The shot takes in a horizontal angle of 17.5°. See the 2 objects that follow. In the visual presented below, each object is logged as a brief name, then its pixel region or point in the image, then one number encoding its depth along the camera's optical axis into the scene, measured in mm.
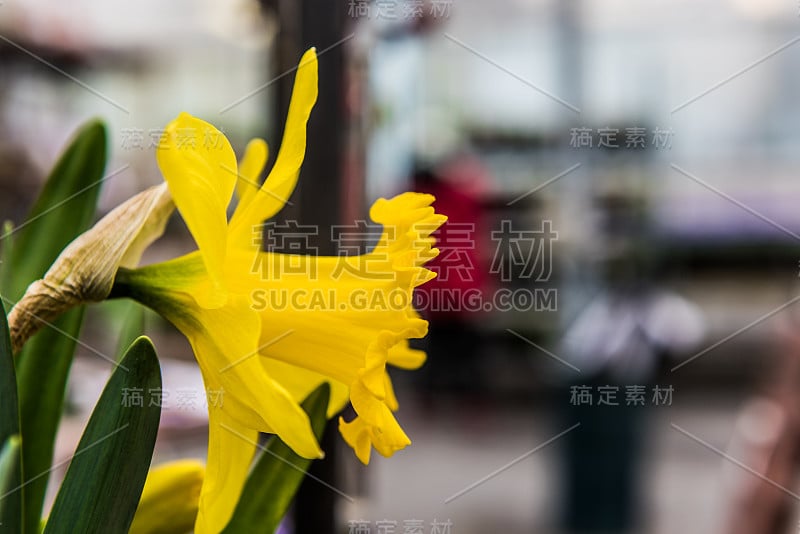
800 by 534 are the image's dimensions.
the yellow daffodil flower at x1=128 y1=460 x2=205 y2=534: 510
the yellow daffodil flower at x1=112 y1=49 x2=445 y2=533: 482
